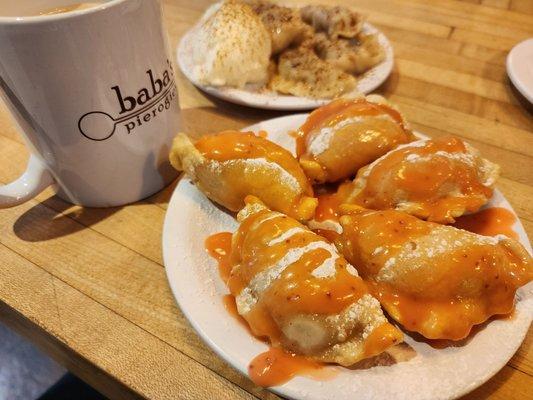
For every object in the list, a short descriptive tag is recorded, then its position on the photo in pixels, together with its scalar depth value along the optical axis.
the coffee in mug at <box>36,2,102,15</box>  0.23
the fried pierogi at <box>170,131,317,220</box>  0.22
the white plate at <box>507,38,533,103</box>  0.32
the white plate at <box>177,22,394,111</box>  0.31
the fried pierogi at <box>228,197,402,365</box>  0.17
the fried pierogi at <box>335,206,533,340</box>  0.18
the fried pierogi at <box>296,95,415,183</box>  0.24
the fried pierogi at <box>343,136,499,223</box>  0.22
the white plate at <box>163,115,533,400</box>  0.16
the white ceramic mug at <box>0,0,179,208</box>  0.18
